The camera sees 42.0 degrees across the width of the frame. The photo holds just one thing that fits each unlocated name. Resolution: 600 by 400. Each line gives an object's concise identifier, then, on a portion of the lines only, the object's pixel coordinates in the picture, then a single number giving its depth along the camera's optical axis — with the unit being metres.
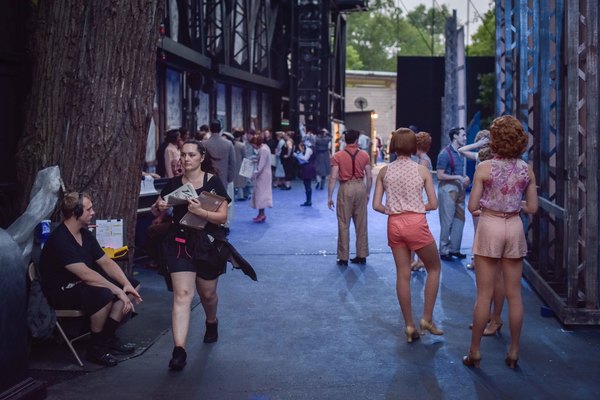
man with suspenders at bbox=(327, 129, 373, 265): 10.24
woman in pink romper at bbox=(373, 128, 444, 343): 6.51
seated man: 5.71
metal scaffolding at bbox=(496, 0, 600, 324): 6.84
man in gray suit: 13.20
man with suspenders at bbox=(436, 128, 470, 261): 10.14
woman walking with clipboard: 5.75
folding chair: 5.81
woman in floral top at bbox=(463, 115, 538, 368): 5.57
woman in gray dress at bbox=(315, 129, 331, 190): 22.00
